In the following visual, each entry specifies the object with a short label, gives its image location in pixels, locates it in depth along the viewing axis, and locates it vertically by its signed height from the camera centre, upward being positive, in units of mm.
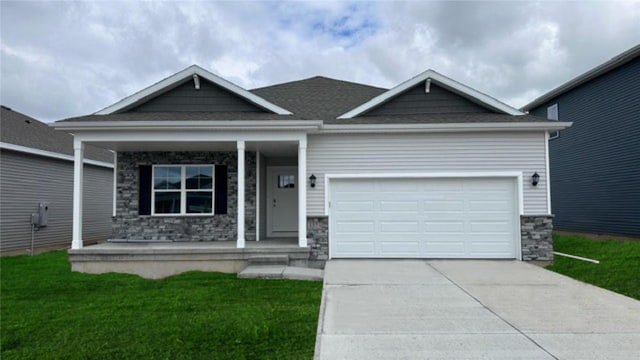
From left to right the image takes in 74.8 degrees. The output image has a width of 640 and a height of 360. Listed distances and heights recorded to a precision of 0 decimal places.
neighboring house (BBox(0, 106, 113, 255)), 12000 +465
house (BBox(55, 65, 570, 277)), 9156 +590
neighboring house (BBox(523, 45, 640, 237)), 12586 +1639
